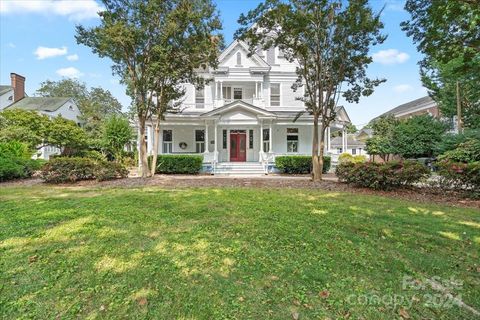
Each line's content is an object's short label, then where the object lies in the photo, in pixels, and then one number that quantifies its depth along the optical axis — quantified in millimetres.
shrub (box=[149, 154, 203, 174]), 16406
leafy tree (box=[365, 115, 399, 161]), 23214
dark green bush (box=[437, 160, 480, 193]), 8344
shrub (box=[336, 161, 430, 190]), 9046
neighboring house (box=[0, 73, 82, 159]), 29641
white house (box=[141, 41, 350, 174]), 19344
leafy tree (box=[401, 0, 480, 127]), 5793
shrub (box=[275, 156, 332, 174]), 16891
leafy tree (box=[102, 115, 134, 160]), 20094
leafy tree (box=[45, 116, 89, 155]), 21547
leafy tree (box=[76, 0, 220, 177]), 10930
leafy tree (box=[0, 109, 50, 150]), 19027
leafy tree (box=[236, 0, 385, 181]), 10234
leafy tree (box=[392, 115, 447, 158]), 20953
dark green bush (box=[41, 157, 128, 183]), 10570
